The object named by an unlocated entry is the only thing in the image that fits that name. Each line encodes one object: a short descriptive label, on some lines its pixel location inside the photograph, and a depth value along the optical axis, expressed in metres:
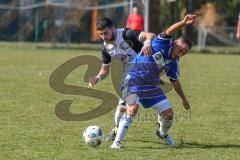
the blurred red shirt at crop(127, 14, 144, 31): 48.36
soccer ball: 15.33
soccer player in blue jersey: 15.07
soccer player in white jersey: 15.67
